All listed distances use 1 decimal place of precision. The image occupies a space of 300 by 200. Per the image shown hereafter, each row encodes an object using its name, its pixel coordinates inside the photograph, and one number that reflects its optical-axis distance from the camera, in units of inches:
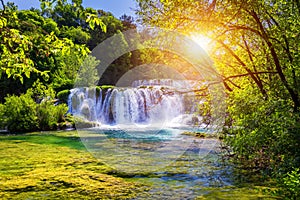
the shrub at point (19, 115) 666.8
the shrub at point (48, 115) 709.3
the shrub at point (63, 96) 983.6
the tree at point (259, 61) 172.1
